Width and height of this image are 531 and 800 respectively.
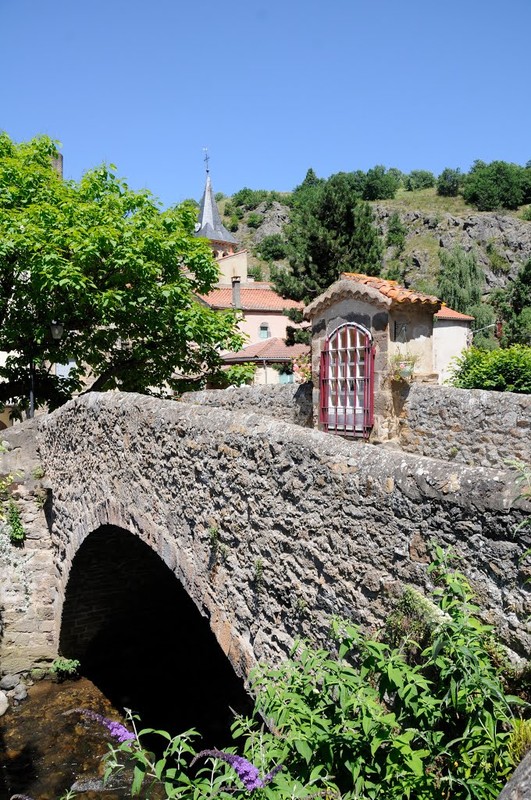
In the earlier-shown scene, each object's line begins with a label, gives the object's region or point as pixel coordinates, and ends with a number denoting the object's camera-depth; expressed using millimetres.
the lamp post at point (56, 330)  11781
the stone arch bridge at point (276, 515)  3049
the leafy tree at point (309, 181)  106750
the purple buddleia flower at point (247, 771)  2742
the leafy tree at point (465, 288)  31812
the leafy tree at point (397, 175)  99462
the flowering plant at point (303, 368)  8945
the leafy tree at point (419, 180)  92544
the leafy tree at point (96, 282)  12117
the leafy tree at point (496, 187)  73812
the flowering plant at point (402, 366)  7133
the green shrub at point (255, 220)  97250
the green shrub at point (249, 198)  103250
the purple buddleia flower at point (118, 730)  2910
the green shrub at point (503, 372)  10555
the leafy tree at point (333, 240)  21781
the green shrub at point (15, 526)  9234
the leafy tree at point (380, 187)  87625
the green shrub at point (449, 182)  80750
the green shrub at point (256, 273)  70238
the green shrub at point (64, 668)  9523
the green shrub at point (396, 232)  65844
